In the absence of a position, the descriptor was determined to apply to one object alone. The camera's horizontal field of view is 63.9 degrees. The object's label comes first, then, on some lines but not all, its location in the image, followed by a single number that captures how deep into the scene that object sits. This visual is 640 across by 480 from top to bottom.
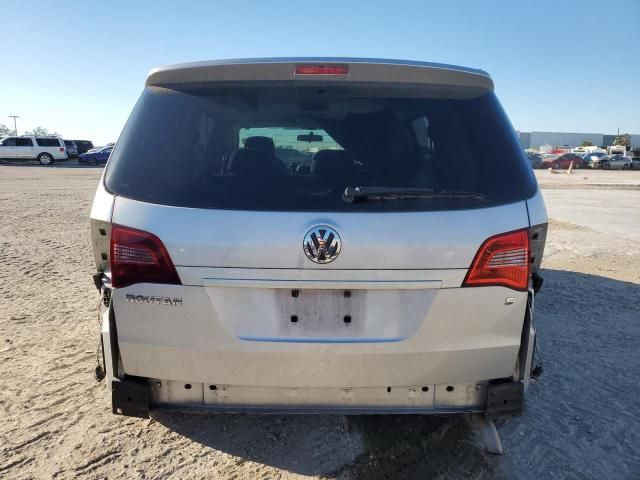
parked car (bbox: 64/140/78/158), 46.38
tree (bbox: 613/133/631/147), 97.62
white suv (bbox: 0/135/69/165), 39.03
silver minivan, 2.11
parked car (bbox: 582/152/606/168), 53.82
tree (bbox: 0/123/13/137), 139.04
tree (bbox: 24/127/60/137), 153.57
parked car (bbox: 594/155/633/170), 52.06
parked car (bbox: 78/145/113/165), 42.72
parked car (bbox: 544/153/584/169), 52.88
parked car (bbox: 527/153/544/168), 50.28
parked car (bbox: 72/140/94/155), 49.06
